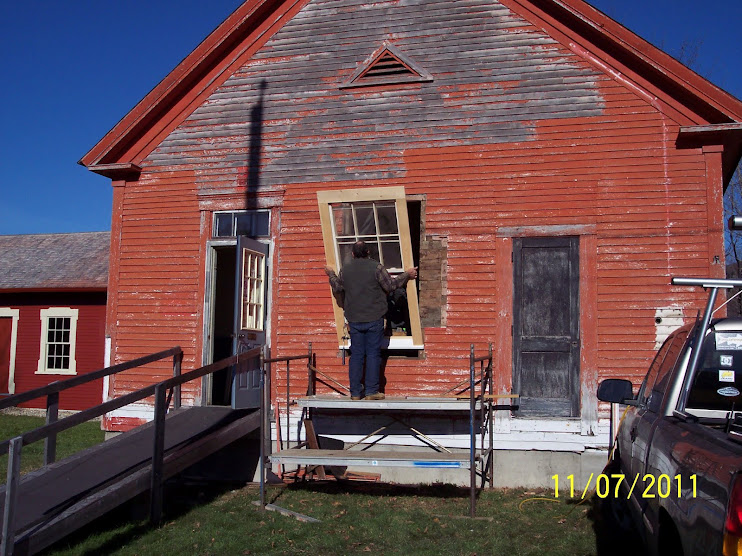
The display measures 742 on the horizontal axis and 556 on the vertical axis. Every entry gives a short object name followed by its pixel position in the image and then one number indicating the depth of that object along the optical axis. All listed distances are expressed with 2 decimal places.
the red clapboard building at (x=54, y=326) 18.77
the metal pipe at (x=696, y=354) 3.81
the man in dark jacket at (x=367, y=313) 7.99
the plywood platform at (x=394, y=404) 7.77
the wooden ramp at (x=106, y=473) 5.21
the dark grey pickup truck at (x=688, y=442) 2.69
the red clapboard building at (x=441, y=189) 8.25
